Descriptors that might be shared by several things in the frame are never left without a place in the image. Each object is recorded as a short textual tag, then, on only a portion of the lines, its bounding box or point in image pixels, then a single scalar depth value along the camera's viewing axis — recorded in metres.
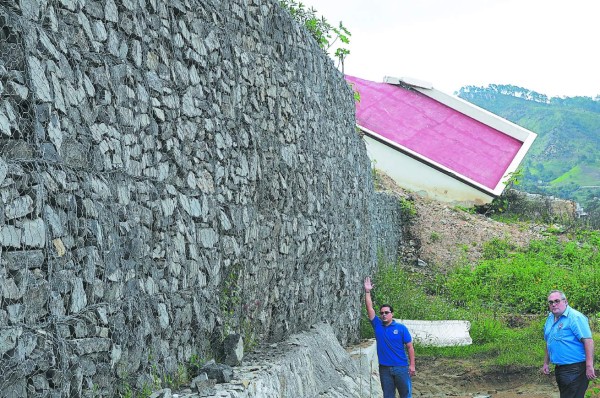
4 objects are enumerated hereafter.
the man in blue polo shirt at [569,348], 8.21
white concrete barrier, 13.77
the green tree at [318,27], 10.75
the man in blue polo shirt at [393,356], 8.99
